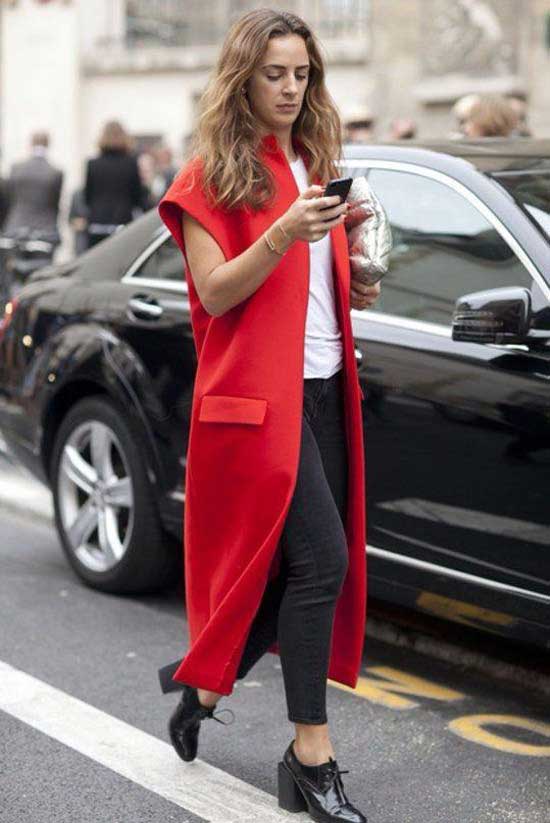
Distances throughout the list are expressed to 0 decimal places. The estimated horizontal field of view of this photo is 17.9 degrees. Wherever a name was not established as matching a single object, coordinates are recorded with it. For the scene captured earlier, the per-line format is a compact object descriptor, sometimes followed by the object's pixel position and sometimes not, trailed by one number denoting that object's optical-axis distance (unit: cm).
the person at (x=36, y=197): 1494
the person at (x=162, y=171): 1575
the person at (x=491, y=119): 798
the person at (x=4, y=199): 1531
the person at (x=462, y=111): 849
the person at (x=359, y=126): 1151
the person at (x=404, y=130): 1117
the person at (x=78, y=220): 1627
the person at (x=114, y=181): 1408
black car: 451
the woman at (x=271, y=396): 376
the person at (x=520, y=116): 866
